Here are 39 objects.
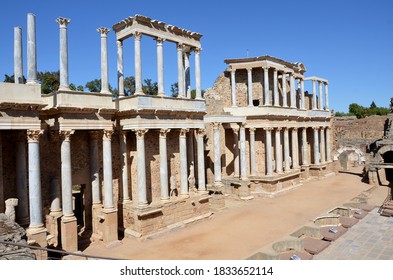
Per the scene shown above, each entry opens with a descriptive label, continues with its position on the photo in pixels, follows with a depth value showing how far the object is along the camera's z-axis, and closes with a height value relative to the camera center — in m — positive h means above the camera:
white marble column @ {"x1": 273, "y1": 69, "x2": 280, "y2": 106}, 28.60 +4.46
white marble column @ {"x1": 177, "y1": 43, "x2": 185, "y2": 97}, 19.06 +4.24
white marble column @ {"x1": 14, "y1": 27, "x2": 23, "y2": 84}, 13.67 +3.79
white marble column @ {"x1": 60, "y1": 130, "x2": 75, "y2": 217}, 14.38 -1.29
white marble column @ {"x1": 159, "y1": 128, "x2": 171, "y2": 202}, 17.84 -1.27
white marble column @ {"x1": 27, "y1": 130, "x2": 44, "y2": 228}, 12.90 -1.28
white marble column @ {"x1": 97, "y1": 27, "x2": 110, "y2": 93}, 16.14 +4.31
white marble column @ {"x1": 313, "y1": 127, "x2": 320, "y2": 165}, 34.38 -1.22
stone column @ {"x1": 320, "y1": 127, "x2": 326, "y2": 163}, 36.41 -0.87
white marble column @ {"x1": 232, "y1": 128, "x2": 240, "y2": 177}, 26.63 -1.01
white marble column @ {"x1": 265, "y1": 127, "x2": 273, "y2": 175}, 27.03 -0.93
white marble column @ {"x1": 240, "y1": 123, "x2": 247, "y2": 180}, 25.67 -0.98
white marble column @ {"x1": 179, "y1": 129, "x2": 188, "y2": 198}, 19.05 -1.12
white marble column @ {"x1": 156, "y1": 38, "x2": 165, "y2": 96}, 18.05 +4.30
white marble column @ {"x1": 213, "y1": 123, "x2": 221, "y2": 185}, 23.62 -0.85
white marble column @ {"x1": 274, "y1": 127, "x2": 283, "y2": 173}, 28.01 -0.91
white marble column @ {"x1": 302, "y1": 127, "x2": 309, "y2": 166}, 32.94 -1.03
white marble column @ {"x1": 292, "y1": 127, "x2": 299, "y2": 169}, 30.89 -1.03
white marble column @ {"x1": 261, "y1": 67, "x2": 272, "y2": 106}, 27.38 +4.51
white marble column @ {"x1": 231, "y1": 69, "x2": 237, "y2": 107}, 27.88 +4.68
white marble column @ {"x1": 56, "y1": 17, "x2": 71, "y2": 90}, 14.42 +4.08
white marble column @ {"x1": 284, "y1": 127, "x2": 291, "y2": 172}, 29.34 -1.01
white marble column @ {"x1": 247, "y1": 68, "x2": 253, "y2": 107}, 27.44 +4.65
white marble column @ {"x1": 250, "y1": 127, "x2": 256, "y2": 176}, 26.86 -1.05
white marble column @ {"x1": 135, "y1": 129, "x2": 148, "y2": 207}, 16.75 -1.11
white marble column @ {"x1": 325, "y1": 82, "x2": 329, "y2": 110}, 37.91 +4.65
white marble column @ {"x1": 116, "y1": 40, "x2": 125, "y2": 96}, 18.36 +4.48
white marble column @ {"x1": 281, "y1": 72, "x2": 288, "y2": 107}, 29.84 +4.42
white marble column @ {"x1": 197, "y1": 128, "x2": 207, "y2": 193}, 20.34 -1.46
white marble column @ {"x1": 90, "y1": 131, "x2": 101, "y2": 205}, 16.59 -1.10
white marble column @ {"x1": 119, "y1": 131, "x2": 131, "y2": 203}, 17.56 -1.20
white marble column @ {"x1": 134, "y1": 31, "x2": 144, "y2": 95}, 17.00 +4.42
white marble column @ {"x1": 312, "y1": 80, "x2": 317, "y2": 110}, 35.72 +5.09
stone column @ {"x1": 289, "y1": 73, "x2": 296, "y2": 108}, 30.83 +4.88
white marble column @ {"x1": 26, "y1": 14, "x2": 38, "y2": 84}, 12.92 +3.85
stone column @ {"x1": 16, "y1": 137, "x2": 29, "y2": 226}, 13.86 -1.63
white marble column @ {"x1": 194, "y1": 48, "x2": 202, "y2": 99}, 20.27 +4.34
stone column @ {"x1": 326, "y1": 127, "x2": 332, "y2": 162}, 37.09 -1.36
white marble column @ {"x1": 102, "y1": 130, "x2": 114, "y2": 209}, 15.91 -1.25
